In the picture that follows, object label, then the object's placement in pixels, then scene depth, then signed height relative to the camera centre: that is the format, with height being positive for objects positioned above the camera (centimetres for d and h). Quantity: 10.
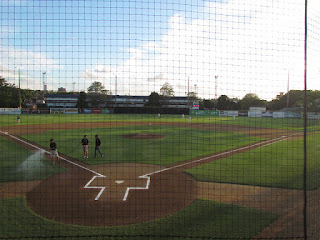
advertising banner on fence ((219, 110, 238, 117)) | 4244 +14
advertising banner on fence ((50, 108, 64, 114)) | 4141 +16
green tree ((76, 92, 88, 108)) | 3850 +127
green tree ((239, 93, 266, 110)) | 3366 +142
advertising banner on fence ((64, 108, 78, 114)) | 4384 +38
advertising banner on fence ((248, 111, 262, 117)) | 3844 +0
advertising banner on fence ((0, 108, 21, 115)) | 3455 +6
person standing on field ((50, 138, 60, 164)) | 1030 -180
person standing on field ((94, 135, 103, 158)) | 1160 -161
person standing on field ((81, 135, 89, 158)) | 1133 -176
